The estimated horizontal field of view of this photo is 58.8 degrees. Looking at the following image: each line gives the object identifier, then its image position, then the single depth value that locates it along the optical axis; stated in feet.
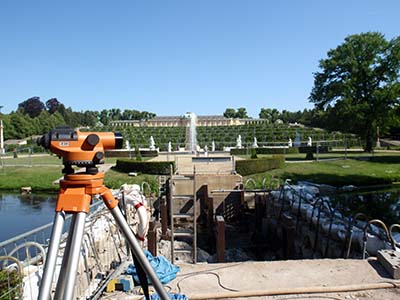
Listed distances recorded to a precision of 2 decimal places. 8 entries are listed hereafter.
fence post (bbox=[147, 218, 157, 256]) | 22.70
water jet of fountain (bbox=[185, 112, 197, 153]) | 123.85
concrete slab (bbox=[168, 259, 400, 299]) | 14.23
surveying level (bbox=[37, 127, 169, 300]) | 5.90
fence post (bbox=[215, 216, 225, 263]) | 26.04
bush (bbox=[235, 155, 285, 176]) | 65.82
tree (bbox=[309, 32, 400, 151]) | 91.91
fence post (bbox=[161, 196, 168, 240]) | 39.22
